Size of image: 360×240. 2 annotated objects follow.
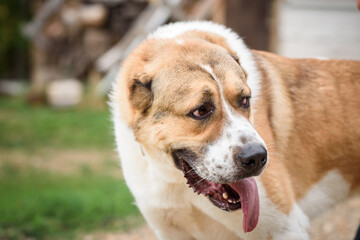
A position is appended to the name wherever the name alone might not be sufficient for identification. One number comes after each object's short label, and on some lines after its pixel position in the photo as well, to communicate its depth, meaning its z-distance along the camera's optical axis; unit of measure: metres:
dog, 2.49
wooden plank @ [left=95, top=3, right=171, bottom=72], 10.96
